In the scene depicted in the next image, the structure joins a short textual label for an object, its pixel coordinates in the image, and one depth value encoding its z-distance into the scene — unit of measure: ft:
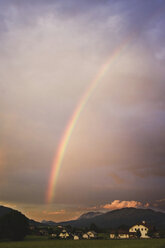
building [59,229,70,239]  441.68
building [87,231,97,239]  456.20
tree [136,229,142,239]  484.99
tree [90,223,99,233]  544.87
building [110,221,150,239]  474.49
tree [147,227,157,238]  476.50
